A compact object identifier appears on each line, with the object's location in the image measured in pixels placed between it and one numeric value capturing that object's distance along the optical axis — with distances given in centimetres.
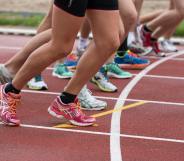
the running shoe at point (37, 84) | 1089
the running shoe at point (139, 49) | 1515
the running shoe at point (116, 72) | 1215
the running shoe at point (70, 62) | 1248
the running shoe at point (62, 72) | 1199
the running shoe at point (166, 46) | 1598
